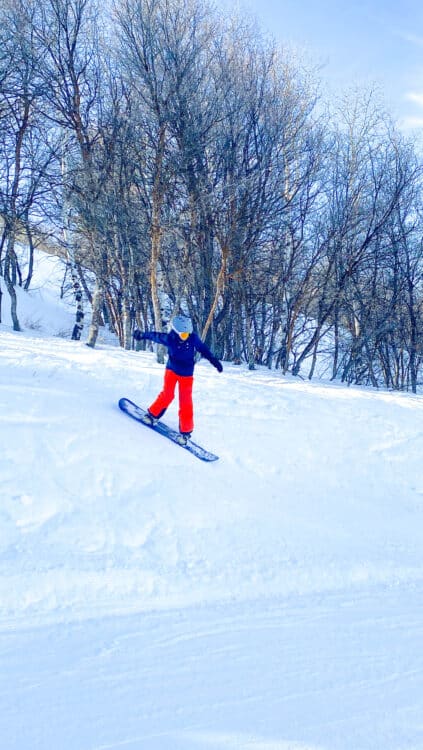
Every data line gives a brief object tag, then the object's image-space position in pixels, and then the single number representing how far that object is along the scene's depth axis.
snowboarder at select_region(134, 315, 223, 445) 5.94
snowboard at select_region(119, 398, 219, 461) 5.81
